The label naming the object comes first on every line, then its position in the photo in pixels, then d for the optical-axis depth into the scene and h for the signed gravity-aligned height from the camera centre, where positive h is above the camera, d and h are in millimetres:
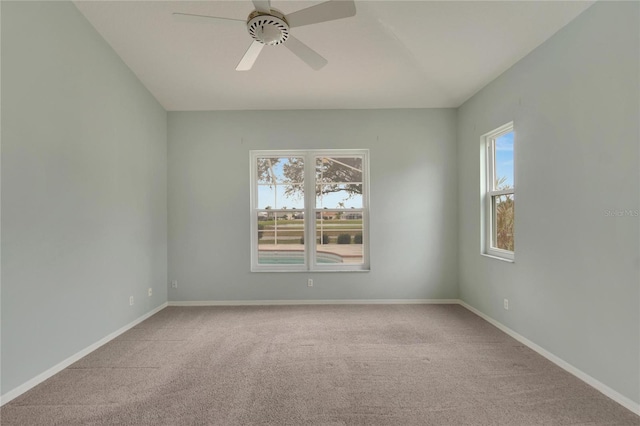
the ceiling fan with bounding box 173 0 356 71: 1710 +1206
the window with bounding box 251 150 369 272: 4152 +56
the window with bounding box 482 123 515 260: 3078 +209
